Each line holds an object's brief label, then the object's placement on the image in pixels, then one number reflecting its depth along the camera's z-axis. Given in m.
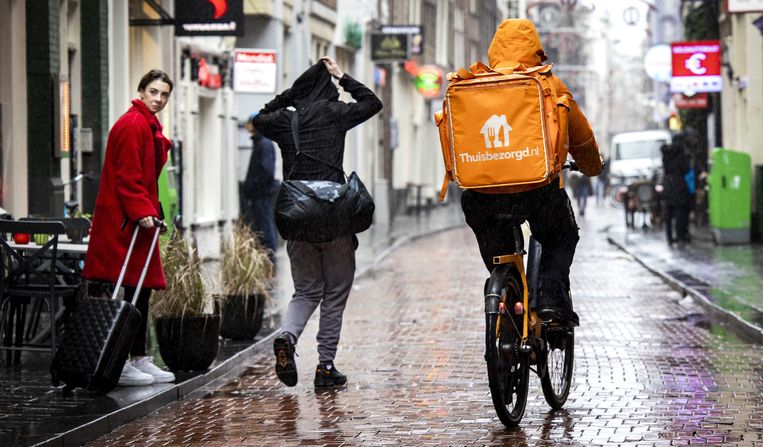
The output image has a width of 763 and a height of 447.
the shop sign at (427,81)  48.78
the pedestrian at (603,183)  60.53
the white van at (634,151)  49.34
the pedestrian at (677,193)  26.48
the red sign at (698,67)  30.70
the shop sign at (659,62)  45.72
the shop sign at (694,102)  35.34
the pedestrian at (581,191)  45.06
